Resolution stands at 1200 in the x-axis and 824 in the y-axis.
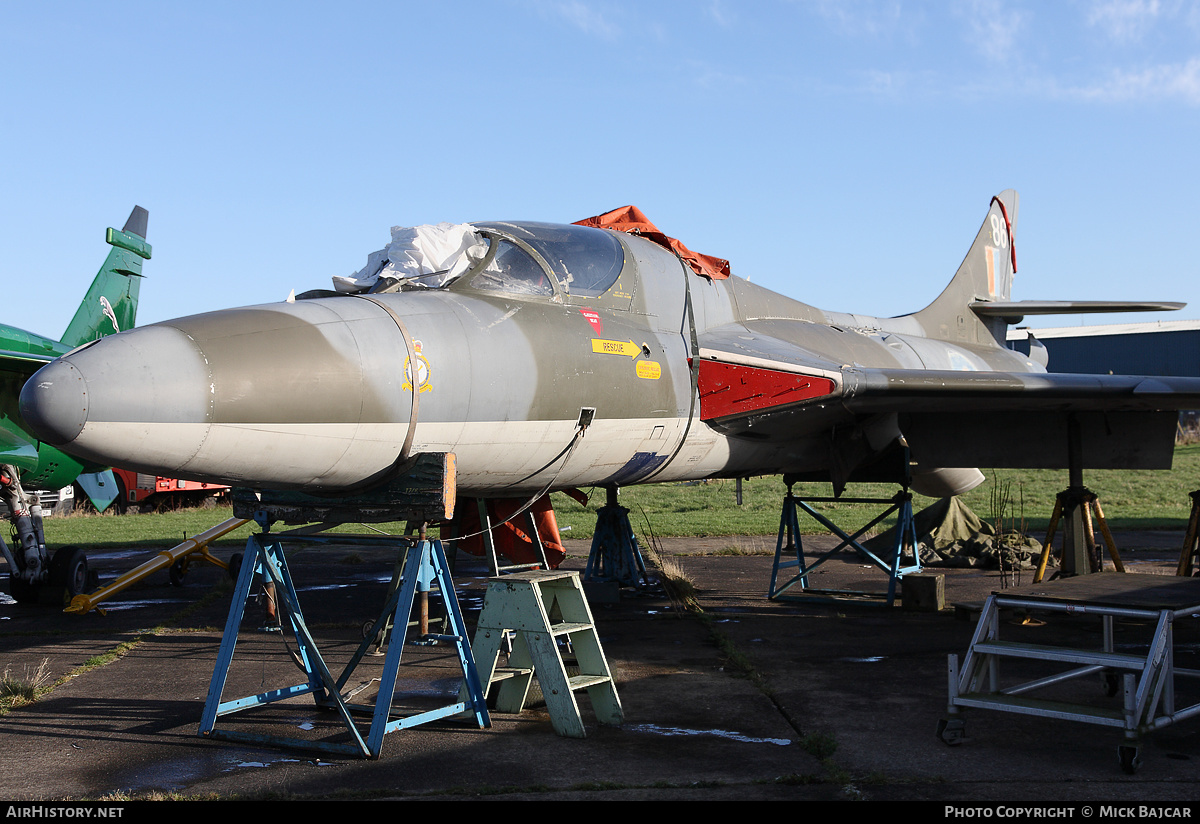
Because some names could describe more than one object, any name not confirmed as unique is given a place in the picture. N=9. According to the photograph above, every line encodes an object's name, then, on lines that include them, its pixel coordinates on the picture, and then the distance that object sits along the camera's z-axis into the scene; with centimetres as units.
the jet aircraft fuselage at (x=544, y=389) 427
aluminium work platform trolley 486
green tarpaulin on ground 1331
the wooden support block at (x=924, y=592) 986
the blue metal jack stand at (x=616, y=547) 1088
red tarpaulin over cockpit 810
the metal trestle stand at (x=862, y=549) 1012
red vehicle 2697
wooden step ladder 555
